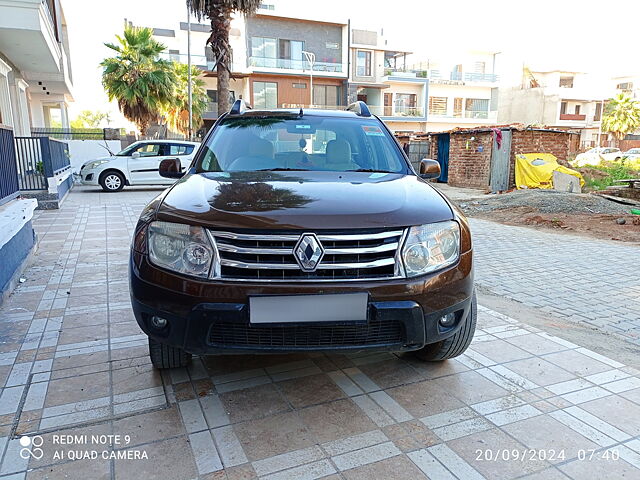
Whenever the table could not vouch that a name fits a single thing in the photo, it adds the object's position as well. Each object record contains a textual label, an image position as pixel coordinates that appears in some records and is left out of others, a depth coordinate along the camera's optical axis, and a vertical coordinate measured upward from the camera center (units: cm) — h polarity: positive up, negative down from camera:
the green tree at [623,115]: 4666 +278
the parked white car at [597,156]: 2874 -92
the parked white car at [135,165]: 1423 -73
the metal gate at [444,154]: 1980 -50
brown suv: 215 -61
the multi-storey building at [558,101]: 4603 +416
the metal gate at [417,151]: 2182 -41
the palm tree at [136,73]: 2253 +327
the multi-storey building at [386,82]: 3694 +487
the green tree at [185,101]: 2834 +246
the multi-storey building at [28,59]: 904 +220
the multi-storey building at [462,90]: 4156 +469
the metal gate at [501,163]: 1636 -72
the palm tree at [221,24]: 1363 +349
